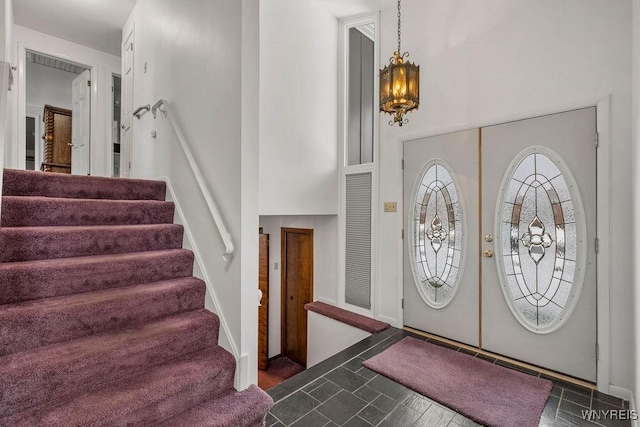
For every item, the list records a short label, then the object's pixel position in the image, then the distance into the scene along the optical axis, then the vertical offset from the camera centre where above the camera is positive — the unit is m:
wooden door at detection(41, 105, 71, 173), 4.98 +1.20
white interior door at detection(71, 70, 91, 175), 4.72 +1.35
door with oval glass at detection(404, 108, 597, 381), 2.35 -0.21
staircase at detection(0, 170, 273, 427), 1.41 -0.63
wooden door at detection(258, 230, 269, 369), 4.76 -1.39
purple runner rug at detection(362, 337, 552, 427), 1.97 -1.27
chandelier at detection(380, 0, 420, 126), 2.55 +1.07
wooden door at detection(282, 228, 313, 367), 4.36 -1.12
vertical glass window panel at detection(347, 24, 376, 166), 3.79 +1.53
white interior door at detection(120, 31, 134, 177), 4.20 +1.50
